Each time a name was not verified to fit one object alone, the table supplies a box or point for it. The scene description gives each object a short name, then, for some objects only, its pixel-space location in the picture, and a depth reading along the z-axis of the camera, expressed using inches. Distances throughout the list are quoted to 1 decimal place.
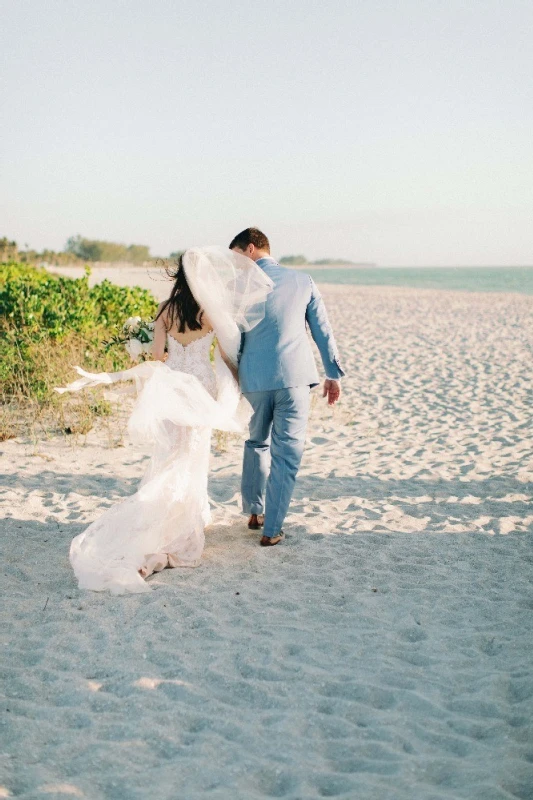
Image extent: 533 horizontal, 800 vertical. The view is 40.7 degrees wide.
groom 193.2
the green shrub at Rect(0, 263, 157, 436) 336.2
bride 180.9
